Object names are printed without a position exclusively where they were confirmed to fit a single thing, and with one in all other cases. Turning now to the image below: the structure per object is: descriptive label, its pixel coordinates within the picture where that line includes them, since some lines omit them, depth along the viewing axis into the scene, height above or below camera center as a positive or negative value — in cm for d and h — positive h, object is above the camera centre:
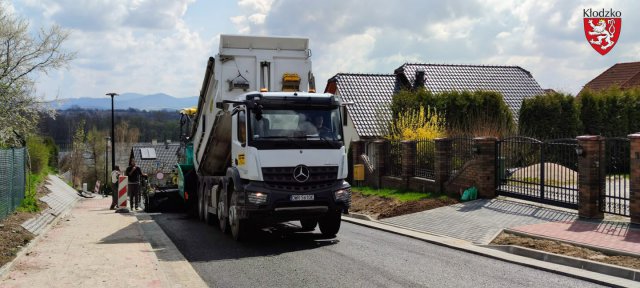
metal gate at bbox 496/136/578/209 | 1494 -58
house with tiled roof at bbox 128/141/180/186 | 7662 -86
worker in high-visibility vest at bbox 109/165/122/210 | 2368 -164
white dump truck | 1188 -22
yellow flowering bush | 2584 +95
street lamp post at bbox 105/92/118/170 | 4397 +153
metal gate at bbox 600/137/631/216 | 1312 -44
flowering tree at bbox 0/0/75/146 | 1962 +180
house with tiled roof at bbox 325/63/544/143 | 3572 +392
